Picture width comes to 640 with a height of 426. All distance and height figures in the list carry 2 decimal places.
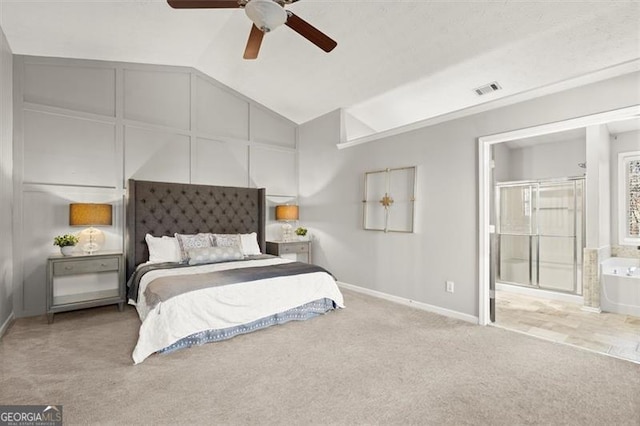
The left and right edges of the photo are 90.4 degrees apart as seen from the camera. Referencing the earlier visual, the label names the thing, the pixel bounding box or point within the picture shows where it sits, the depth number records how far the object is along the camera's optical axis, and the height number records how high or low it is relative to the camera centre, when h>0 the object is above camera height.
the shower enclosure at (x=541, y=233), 4.68 -0.33
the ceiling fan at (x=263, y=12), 2.12 +1.41
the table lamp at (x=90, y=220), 3.62 -0.07
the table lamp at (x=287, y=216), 5.40 -0.04
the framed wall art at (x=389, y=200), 4.16 +0.19
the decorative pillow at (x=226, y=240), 4.28 -0.36
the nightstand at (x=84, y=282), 3.43 -0.82
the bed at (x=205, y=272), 2.75 -0.62
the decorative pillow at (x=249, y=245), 4.60 -0.45
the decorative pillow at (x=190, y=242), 3.98 -0.36
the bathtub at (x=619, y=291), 3.67 -0.93
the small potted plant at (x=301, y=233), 5.54 -0.34
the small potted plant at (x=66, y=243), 3.53 -0.32
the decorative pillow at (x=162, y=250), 4.01 -0.45
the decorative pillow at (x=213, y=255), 3.78 -0.50
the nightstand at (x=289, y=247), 5.11 -0.56
